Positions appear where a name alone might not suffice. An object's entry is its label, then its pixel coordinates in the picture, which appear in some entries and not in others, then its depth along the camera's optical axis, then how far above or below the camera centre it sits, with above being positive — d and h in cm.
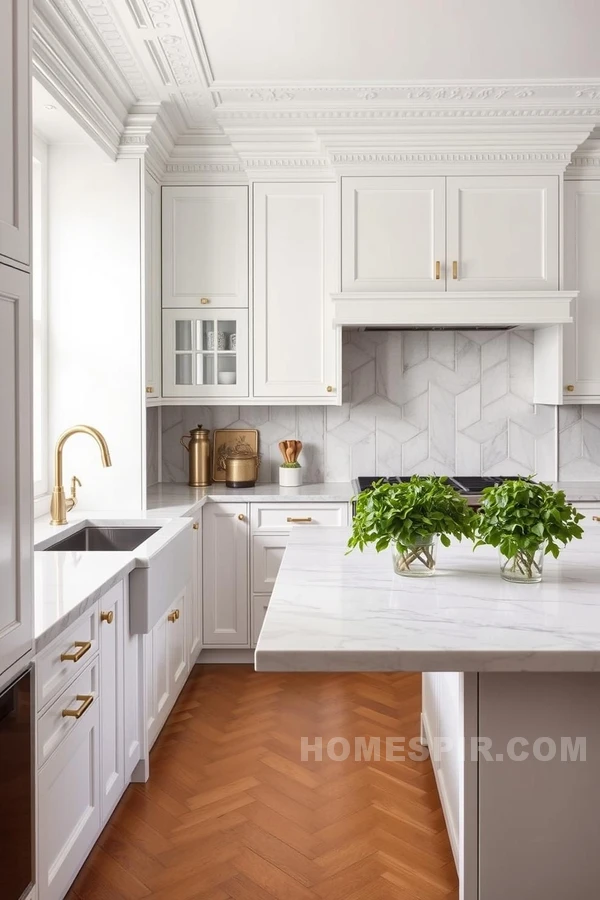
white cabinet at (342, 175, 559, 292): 376 +107
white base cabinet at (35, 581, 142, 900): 182 -76
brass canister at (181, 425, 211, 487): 409 -3
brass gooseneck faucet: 296 -11
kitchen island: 146 -54
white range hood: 366 +69
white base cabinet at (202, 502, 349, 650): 379 -51
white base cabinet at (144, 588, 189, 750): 275 -81
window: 332 +57
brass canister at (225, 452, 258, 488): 400 -9
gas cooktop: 373 -15
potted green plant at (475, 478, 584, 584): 174 -16
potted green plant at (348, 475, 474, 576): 178 -16
